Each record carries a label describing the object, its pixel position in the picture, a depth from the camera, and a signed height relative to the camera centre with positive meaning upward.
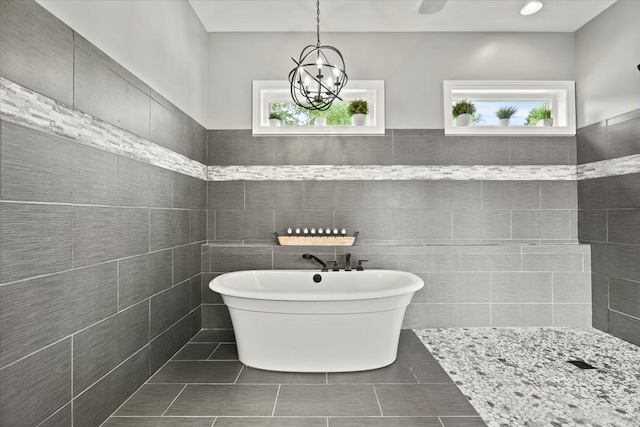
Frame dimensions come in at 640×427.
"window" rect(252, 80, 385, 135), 3.65 +1.12
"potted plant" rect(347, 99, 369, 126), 3.64 +1.09
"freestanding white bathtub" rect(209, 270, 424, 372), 2.44 -0.78
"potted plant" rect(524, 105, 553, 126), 3.72 +1.07
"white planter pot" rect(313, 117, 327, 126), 3.67 +1.00
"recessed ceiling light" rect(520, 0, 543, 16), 3.16 +1.90
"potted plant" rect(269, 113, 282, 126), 3.73 +1.04
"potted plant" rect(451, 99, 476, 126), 3.67 +1.10
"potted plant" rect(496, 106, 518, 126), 3.71 +1.08
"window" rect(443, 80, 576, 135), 3.66 +1.22
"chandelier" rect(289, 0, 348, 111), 3.50 +1.53
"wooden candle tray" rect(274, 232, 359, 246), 3.50 -0.22
